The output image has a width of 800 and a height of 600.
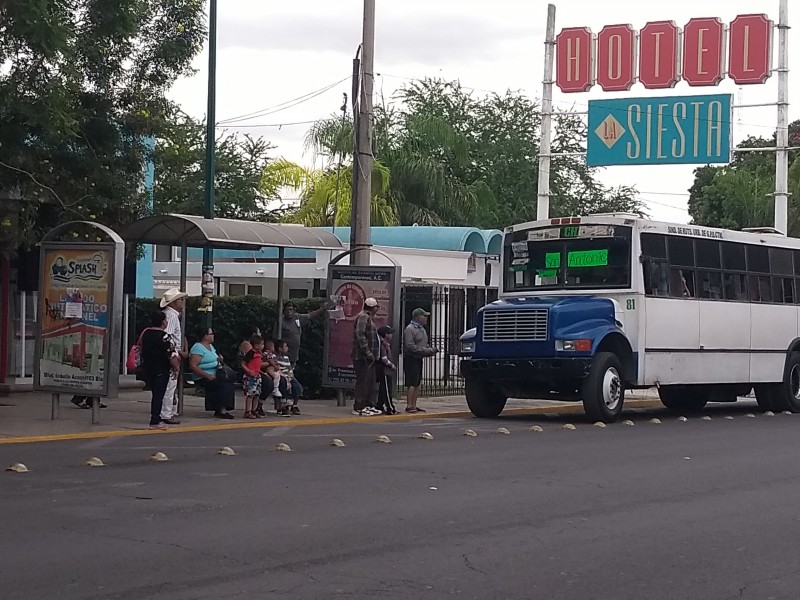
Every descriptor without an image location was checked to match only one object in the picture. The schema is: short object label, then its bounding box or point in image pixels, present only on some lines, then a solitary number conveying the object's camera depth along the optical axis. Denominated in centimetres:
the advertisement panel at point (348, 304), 2053
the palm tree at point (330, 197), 4531
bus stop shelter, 1822
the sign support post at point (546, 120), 3195
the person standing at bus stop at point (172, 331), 1712
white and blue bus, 1923
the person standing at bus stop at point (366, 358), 1947
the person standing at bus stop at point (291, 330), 2077
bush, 2244
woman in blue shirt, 1806
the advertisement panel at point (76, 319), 1664
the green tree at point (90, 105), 1659
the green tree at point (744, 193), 6169
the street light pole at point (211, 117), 2152
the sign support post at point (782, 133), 3216
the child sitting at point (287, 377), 1941
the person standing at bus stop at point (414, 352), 2062
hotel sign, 3100
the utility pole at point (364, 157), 2116
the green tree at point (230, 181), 3716
